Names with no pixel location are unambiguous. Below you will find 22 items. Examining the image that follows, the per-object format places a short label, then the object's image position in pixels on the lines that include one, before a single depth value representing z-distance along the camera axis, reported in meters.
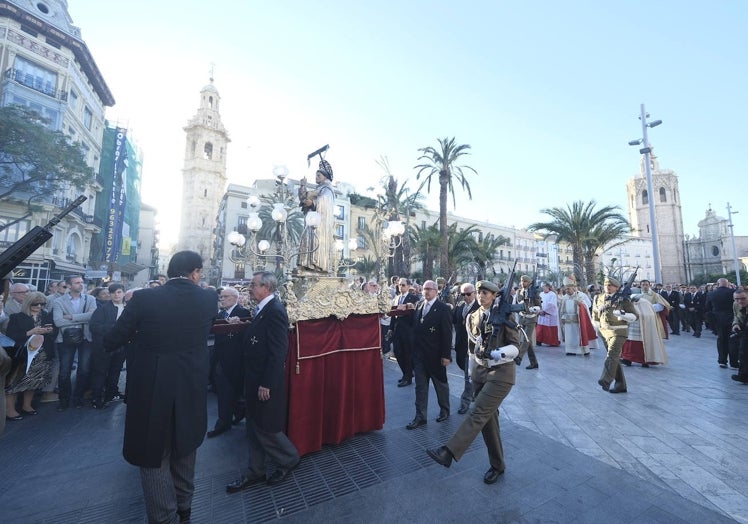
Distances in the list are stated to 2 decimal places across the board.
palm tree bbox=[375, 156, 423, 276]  22.17
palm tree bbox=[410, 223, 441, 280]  25.21
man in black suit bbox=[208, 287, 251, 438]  4.46
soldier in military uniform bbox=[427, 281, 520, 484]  3.39
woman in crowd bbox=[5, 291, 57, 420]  4.94
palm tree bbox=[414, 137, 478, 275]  21.61
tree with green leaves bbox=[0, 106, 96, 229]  17.95
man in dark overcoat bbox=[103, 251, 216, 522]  2.52
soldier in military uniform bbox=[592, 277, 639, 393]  6.30
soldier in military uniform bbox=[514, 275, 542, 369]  8.23
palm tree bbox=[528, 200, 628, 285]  20.08
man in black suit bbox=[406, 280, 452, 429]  4.89
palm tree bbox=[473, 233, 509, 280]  28.98
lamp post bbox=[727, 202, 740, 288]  36.28
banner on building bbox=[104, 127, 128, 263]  31.41
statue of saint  5.00
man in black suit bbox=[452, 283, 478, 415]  5.70
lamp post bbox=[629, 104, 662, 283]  13.85
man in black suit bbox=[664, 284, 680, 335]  15.15
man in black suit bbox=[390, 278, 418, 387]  6.51
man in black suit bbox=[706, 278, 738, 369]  8.12
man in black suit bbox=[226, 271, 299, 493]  3.37
